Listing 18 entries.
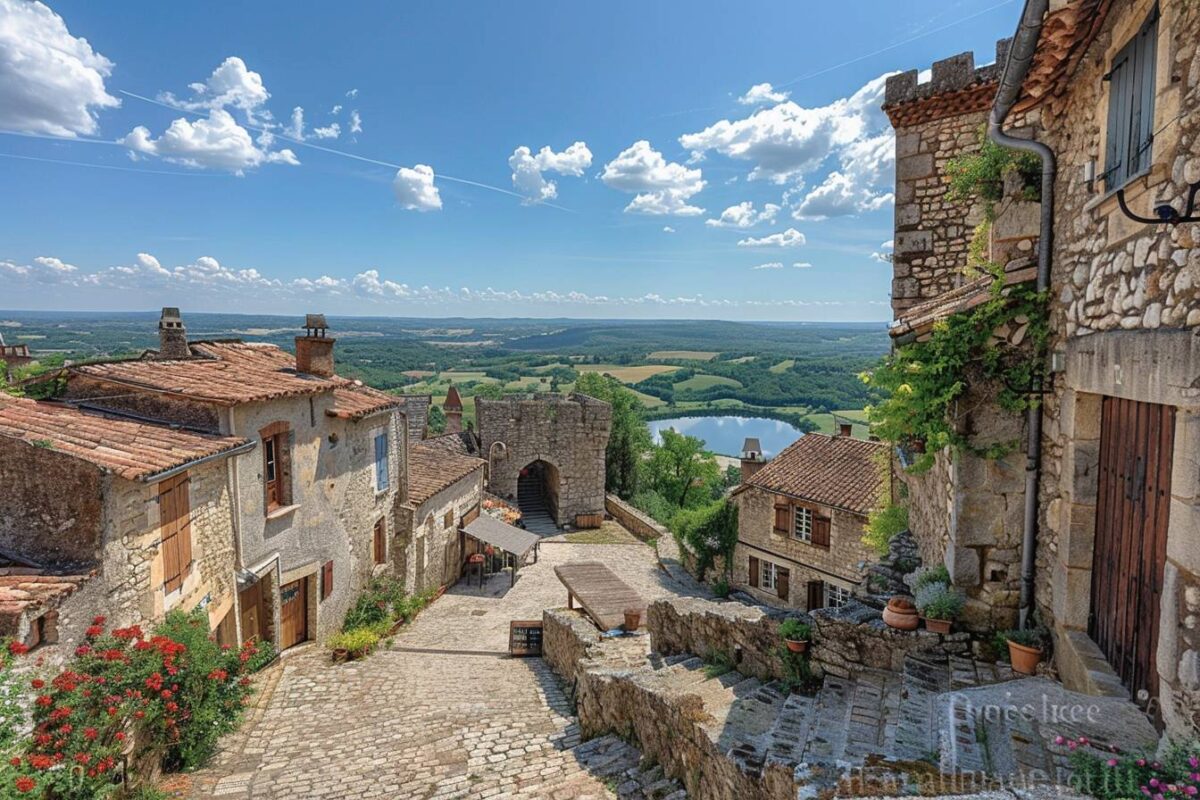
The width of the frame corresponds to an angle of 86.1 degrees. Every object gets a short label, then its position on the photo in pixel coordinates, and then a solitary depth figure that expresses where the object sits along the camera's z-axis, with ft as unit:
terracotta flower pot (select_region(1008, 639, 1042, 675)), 16.21
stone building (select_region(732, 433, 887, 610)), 56.08
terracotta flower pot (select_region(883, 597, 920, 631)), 18.62
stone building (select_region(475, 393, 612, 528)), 87.97
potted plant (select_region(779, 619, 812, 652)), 21.09
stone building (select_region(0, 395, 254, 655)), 20.71
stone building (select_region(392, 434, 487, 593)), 52.75
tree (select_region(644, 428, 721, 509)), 112.16
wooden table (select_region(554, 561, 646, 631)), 40.52
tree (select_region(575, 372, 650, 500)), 108.06
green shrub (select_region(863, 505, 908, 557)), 29.50
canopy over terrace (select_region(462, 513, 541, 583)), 62.28
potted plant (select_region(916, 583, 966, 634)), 17.89
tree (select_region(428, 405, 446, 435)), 160.94
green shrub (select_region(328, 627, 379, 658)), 40.96
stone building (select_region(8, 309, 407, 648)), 30.32
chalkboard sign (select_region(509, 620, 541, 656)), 45.42
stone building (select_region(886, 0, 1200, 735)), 10.87
